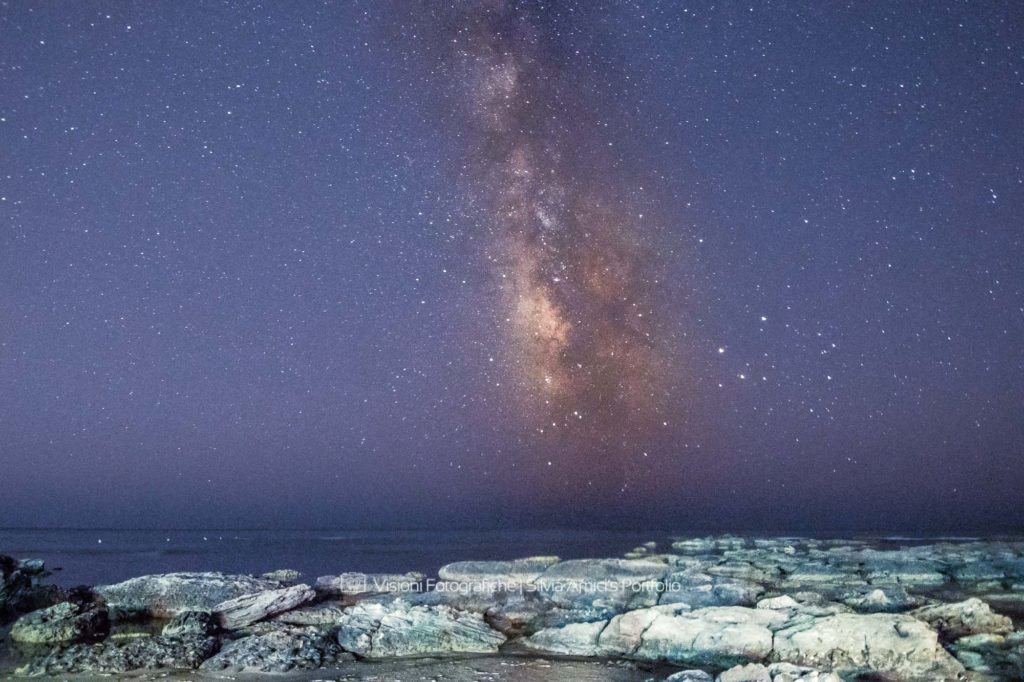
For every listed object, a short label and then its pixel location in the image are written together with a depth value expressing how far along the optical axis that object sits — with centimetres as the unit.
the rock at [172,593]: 1372
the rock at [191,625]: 1068
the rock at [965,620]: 1046
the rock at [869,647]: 873
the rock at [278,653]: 949
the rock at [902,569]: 1638
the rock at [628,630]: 1012
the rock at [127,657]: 931
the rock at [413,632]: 1035
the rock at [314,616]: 1210
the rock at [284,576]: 1942
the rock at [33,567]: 1947
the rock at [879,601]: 1227
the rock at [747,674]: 782
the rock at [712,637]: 948
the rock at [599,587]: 1258
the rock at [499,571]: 1628
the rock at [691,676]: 815
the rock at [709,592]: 1250
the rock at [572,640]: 1013
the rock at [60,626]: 1123
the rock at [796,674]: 754
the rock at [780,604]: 1138
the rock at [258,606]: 1207
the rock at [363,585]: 1515
